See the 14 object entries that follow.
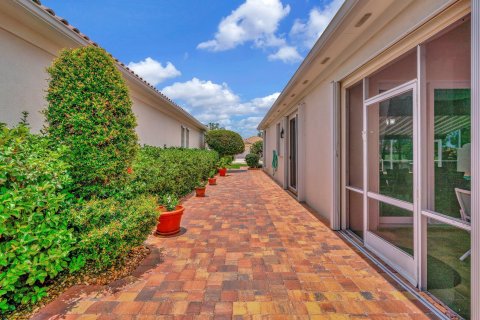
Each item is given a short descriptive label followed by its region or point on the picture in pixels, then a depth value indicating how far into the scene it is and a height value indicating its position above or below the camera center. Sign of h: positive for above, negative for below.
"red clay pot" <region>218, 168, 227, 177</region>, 14.96 -0.85
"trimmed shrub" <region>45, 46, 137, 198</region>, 2.86 +0.53
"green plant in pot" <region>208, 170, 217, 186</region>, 10.96 -1.06
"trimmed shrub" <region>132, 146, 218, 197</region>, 4.19 -0.30
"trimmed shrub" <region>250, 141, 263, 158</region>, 26.28 +1.07
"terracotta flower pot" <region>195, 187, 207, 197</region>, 7.98 -1.13
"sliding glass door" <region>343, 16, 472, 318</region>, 2.48 -0.13
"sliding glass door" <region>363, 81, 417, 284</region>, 2.83 -0.26
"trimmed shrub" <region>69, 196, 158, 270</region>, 2.48 -0.76
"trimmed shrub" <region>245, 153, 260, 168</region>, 20.73 -0.20
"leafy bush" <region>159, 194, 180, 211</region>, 4.27 -0.80
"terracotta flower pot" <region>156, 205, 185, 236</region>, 4.12 -1.12
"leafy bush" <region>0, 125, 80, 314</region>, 1.98 -0.55
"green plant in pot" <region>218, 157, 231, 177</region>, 14.69 -0.50
